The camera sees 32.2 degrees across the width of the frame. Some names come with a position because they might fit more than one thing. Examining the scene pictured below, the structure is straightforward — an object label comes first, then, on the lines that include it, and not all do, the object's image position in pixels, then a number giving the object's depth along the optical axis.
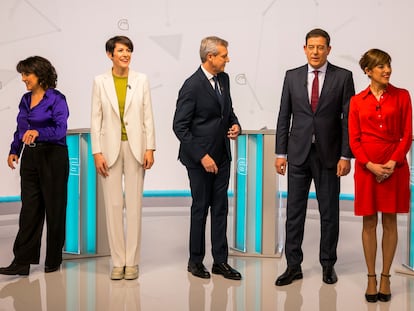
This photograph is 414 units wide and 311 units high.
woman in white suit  4.48
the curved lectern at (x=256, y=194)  5.34
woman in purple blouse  4.68
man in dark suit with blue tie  4.50
